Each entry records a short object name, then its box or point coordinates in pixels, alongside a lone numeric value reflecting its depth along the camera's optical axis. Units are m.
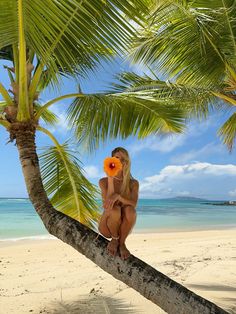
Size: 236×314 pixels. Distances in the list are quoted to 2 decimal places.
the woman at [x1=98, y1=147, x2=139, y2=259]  1.93
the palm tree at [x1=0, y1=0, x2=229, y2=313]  1.87
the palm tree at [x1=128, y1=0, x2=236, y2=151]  3.22
